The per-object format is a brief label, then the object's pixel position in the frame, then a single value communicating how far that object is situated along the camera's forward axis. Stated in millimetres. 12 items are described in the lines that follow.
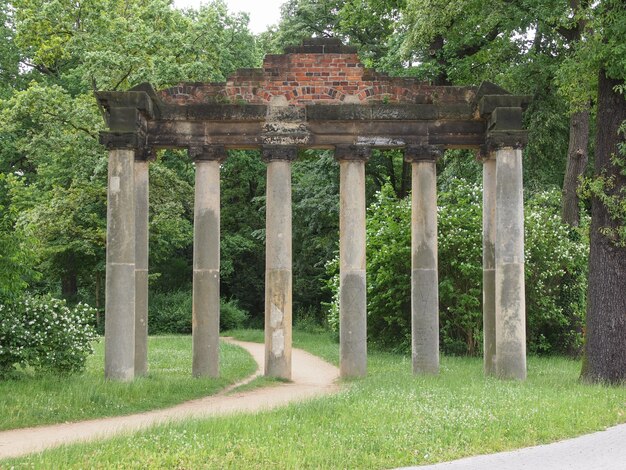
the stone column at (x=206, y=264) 17891
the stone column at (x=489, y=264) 18609
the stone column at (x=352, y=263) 17984
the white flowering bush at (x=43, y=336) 15523
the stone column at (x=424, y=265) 17984
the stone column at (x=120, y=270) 16703
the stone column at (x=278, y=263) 17812
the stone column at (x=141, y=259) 18375
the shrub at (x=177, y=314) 40438
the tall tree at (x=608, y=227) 15992
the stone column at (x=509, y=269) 17125
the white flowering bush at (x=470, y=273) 25672
